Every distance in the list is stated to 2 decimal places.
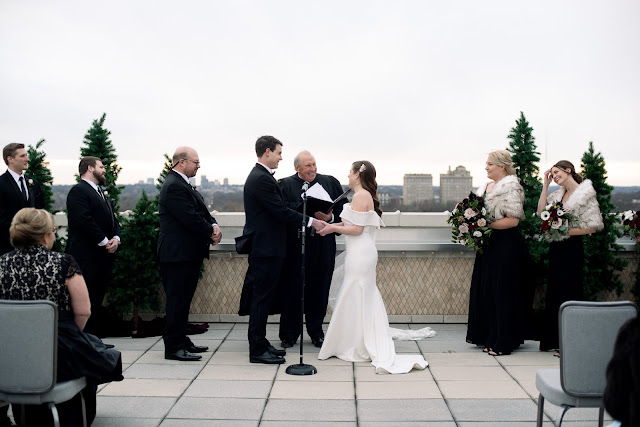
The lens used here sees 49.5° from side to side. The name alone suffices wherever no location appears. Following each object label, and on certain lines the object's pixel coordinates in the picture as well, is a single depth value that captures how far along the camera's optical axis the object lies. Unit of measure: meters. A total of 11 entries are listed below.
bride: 6.62
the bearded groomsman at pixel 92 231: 6.81
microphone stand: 6.03
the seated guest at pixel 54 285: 4.05
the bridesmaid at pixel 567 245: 6.71
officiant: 7.09
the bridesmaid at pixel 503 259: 6.75
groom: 6.46
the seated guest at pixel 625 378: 2.69
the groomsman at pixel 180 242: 6.41
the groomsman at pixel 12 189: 6.98
